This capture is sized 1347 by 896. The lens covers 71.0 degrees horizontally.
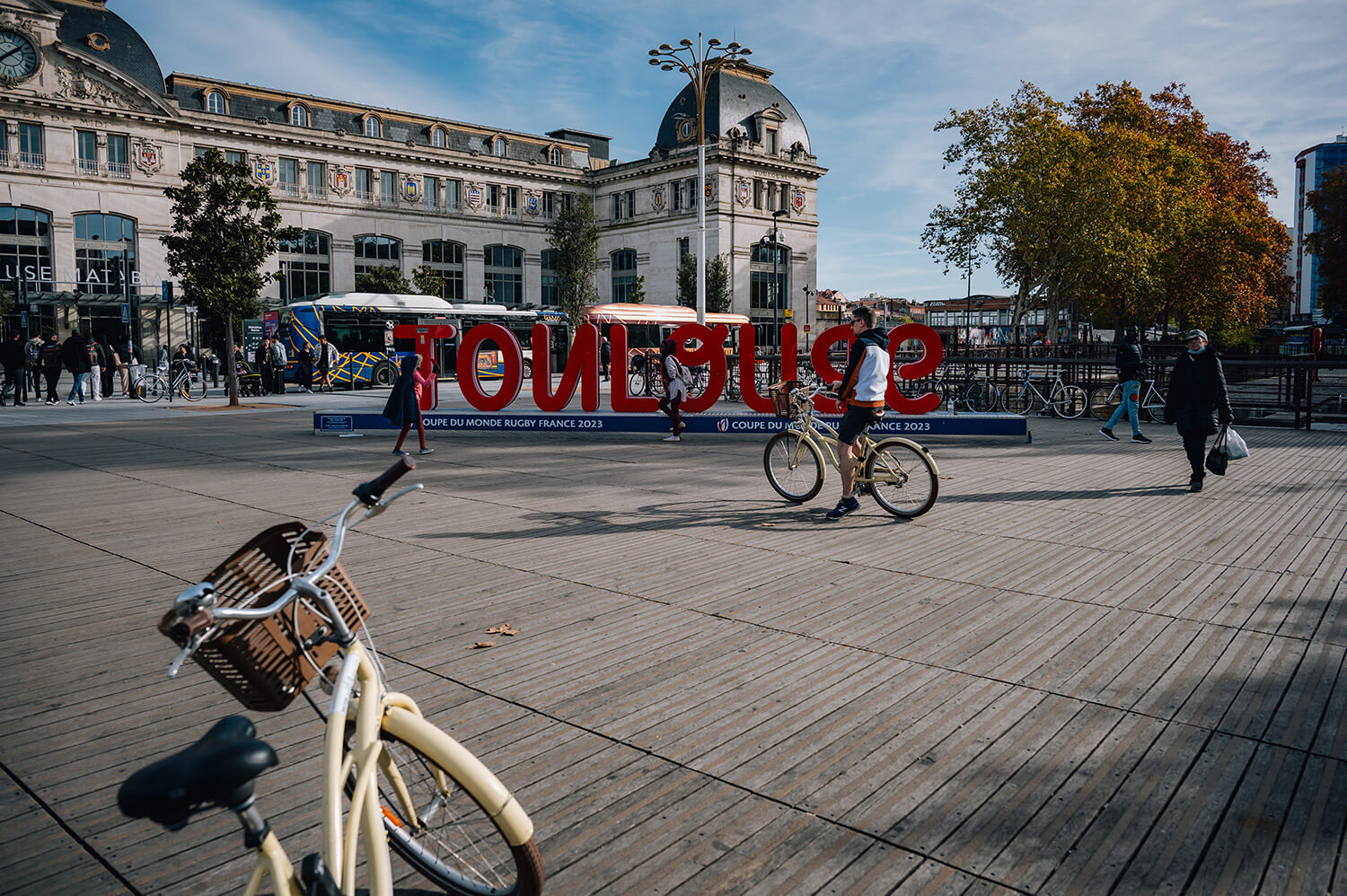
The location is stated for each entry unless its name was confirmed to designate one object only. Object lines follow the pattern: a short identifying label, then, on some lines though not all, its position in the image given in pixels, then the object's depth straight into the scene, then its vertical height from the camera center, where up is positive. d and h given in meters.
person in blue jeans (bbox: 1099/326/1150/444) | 15.88 -0.07
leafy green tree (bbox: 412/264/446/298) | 56.56 +5.95
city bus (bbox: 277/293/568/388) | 34.09 +1.98
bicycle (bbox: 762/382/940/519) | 8.95 -0.87
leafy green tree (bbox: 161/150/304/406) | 23.41 +3.56
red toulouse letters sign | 16.81 +0.23
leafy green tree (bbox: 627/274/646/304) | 65.53 +6.16
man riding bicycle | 8.83 -0.09
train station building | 49.88 +13.28
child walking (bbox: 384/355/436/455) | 13.95 -0.34
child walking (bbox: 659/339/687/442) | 16.47 -0.07
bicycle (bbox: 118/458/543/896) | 1.93 -0.76
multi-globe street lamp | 25.41 +8.31
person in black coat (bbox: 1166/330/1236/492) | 10.76 -0.31
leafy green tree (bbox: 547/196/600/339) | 58.31 +8.00
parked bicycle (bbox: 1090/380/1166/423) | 19.89 -0.64
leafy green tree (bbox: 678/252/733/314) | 62.62 +6.21
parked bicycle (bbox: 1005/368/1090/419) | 21.20 -0.58
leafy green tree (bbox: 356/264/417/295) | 56.50 +5.96
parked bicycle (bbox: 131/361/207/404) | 28.31 -0.11
